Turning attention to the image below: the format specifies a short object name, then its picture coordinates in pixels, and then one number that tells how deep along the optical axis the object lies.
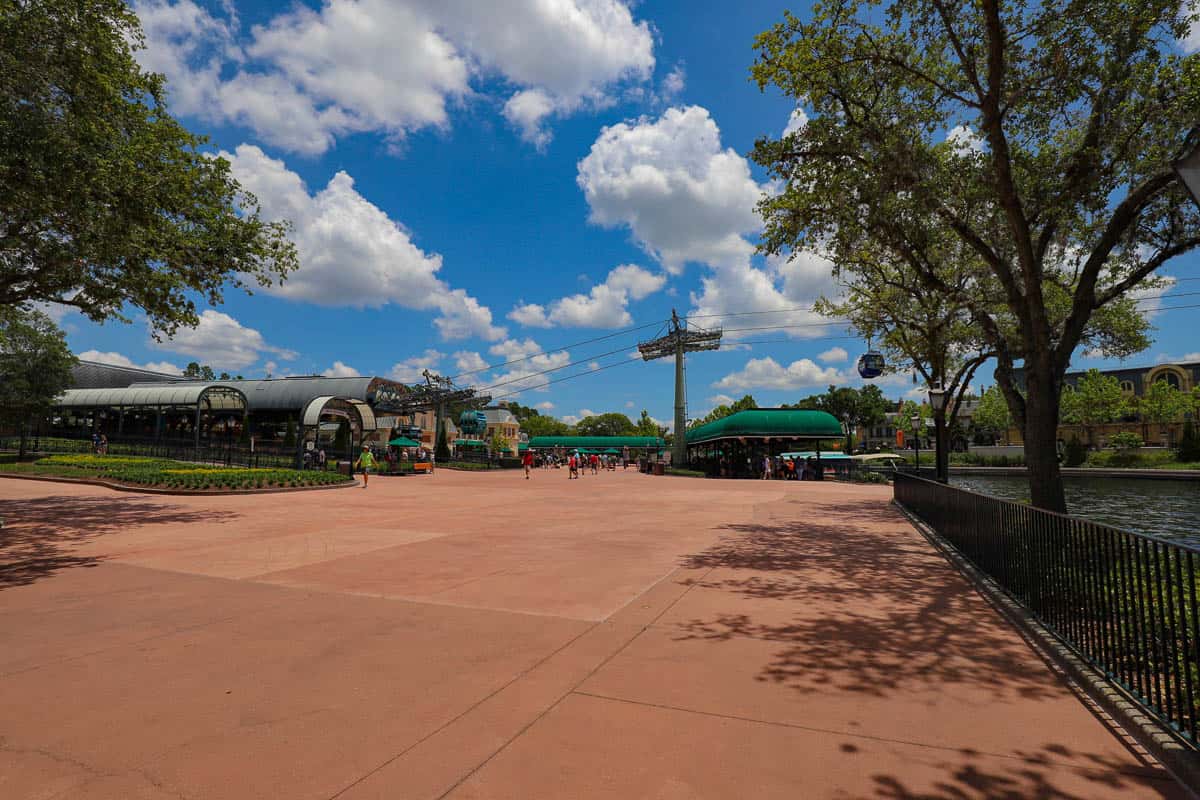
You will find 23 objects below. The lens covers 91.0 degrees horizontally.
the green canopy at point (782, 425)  35.81
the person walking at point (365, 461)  23.25
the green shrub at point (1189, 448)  42.22
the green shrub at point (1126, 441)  54.45
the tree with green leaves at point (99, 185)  9.14
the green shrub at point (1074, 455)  47.06
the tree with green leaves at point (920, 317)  17.44
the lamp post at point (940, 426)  17.55
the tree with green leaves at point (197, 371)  116.01
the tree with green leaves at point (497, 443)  79.88
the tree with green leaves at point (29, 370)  29.94
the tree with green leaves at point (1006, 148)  9.09
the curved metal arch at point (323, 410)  29.58
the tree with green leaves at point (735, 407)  81.62
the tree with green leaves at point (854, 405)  86.31
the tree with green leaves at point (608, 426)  133.00
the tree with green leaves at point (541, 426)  132.12
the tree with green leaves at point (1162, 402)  53.03
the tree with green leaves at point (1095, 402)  53.97
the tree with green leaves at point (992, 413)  64.75
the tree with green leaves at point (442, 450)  46.25
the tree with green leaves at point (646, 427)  112.34
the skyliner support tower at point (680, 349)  47.28
